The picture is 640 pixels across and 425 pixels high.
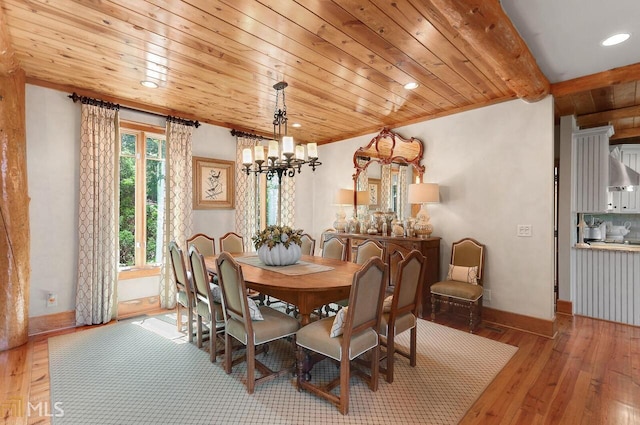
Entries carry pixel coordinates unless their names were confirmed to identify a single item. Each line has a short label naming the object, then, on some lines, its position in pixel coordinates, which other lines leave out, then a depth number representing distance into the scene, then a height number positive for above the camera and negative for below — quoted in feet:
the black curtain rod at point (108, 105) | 11.41 +4.13
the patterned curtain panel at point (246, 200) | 16.06 +0.55
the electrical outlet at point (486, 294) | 12.23 -3.37
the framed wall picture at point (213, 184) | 14.80 +1.32
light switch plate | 11.28 -0.79
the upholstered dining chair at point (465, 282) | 11.19 -2.81
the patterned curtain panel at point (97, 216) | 11.54 -0.18
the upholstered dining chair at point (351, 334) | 6.58 -2.78
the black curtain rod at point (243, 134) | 16.05 +3.99
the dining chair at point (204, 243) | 13.20 -1.38
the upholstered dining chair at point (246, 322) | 7.25 -2.78
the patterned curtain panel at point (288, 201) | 18.34 +0.53
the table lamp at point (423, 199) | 13.08 +0.41
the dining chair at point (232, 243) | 13.98 -1.47
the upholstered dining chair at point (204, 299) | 8.43 -2.58
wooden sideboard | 12.76 -1.72
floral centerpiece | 9.87 -1.13
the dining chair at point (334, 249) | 12.81 -1.65
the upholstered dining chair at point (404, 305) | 7.71 -2.51
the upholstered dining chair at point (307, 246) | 13.98 -1.61
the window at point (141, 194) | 13.70 +0.76
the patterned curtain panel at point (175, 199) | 13.70 +0.51
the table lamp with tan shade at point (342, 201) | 16.84 +0.46
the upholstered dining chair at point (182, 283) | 9.79 -2.38
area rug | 6.60 -4.33
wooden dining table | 7.32 -1.82
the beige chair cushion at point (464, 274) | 11.86 -2.52
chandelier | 9.36 +1.74
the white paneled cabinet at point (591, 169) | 12.87 +1.63
